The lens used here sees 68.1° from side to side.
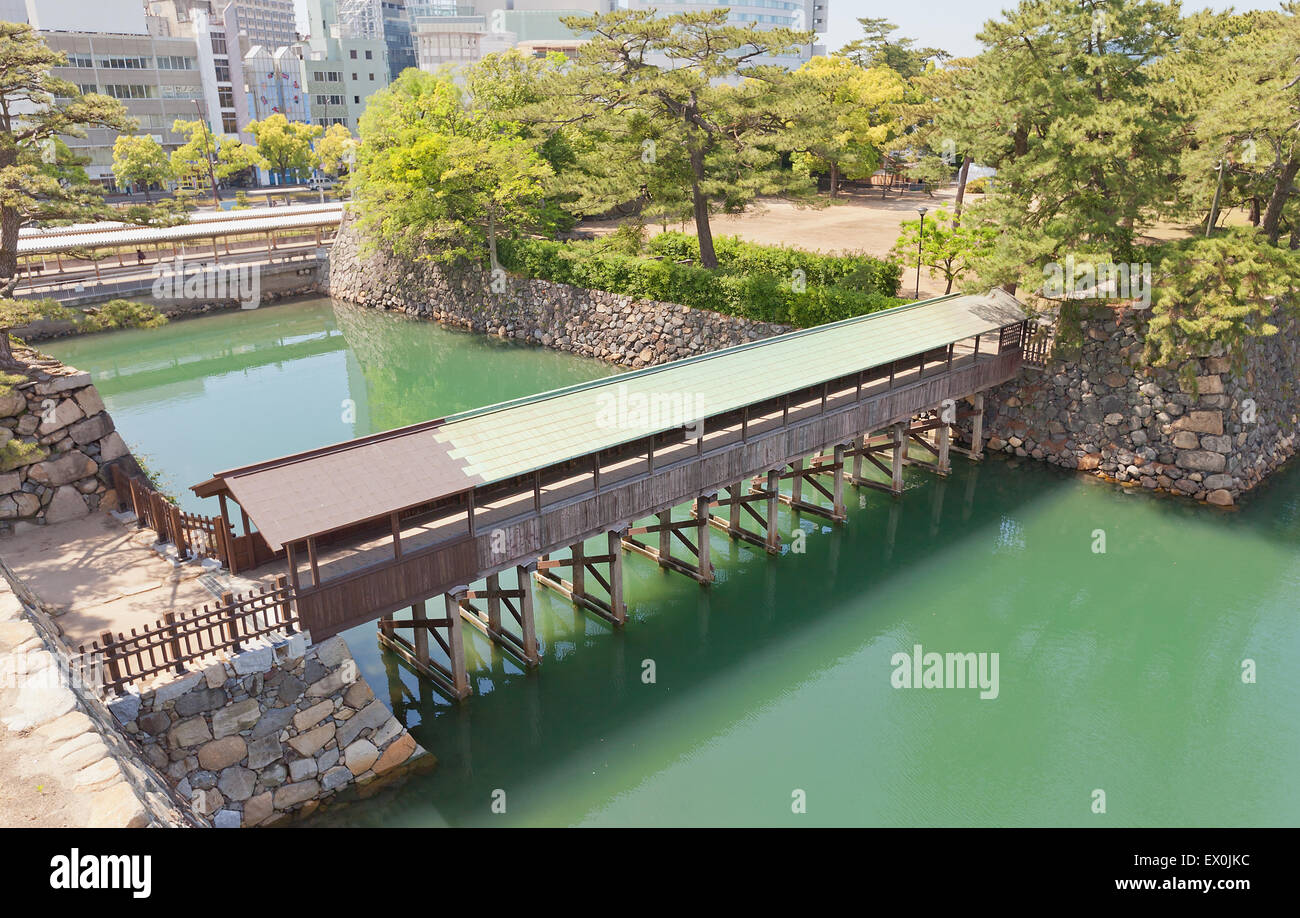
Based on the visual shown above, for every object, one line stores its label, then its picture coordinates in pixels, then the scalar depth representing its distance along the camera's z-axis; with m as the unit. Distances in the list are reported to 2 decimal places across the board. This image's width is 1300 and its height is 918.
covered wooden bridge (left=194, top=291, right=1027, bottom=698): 16.66
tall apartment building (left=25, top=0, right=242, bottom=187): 82.69
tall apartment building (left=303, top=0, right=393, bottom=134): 109.88
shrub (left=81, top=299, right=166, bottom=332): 23.00
